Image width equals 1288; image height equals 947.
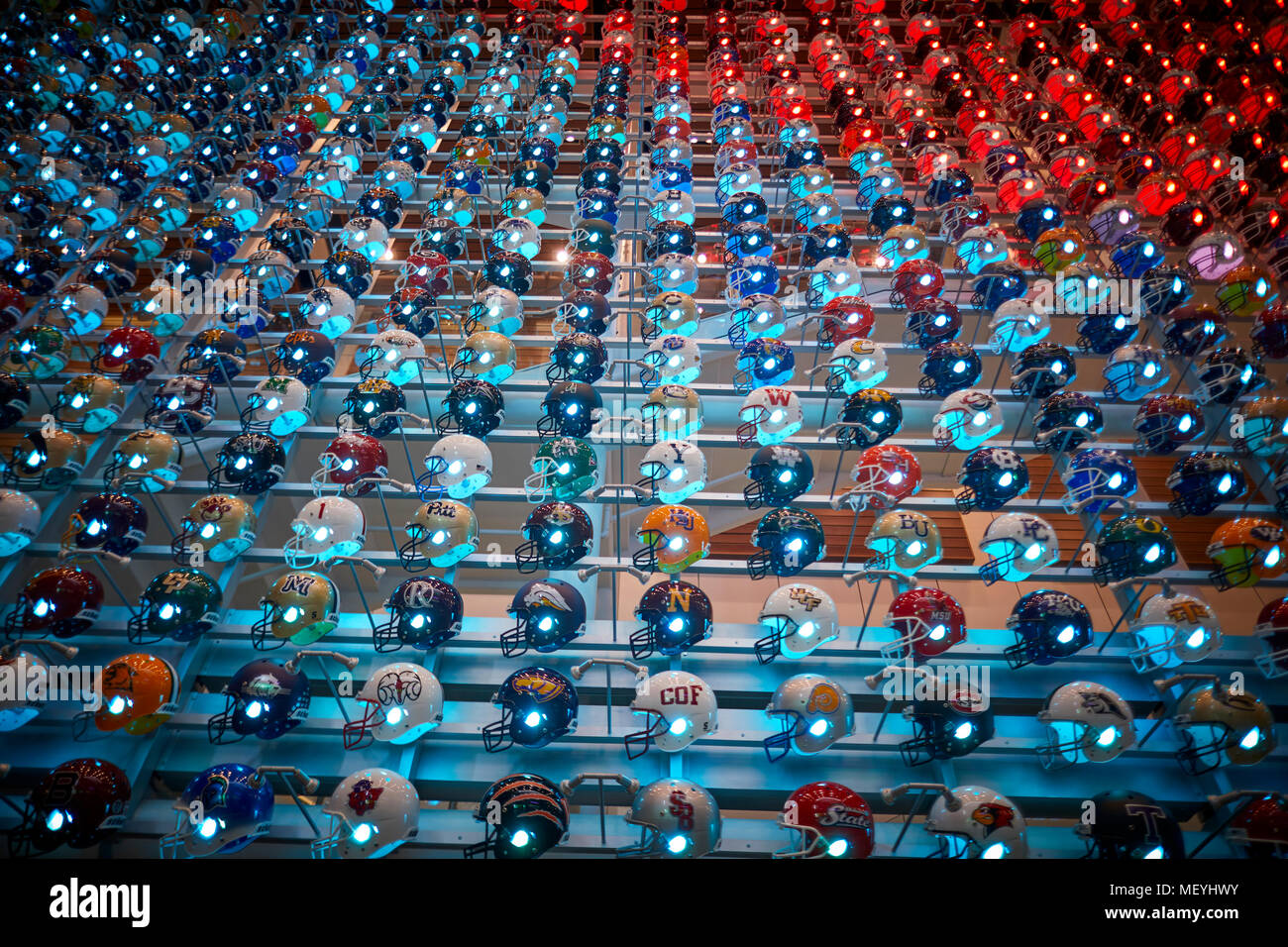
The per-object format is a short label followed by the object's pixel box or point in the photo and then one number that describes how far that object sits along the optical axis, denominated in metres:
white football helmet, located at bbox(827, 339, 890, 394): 5.03
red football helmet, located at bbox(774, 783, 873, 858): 3.28
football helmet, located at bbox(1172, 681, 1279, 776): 3.68
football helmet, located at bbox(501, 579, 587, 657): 3.98
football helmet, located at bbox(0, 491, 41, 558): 4.52
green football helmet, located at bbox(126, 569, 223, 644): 4.05
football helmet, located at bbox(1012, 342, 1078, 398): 5.00
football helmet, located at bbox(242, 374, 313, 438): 4.91
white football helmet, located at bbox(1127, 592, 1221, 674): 3.96
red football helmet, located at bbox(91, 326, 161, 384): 5.36
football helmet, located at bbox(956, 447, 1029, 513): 4.38
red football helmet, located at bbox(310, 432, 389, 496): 4.48
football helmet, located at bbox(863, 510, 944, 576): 4.14
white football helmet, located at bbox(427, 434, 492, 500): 4.47
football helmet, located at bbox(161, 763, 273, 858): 3.35
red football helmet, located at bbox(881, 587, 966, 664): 3.88
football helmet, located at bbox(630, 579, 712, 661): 3.94
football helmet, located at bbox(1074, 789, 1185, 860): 3.28
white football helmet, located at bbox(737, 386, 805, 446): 4.78
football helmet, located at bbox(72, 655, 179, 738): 3.78
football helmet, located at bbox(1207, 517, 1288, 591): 4.20
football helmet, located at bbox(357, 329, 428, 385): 5.11
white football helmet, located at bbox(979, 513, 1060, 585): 4.13
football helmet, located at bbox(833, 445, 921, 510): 4.41
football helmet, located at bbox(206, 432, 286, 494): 4.61
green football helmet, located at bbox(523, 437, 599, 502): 4.48
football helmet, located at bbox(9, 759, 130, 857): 3.35
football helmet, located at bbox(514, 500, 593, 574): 4.20
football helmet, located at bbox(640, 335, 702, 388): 5.16
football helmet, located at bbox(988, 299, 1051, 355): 5.21
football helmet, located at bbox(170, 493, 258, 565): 4.31
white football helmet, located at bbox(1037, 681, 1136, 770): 3.64
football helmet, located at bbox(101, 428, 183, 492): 4.68
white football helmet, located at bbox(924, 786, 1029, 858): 3.30
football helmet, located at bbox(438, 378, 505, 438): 4.80
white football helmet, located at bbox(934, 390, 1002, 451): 4.65
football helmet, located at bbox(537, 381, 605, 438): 4.75
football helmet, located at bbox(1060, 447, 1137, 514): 4.38
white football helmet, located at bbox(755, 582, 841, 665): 3.94
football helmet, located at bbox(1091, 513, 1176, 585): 4.15
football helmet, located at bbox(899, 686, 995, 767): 3.65
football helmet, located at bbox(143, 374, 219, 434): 4.93
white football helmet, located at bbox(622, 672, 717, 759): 3.64
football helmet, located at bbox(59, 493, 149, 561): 4.38
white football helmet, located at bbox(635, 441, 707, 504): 4.48
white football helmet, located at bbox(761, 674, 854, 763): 3.67
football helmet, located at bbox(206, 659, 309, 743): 3.72
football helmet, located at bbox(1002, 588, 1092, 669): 3.91
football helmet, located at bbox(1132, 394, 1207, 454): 4.75
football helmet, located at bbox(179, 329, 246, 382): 5.22
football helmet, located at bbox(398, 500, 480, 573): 4.28
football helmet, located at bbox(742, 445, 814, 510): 4.47
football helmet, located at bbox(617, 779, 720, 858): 3.34
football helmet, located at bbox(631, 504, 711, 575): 4.19
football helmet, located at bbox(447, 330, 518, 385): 5.18
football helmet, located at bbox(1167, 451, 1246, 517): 4.45
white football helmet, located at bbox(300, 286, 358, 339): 5.53
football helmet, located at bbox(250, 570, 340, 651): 4.07
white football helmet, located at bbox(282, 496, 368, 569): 4.19
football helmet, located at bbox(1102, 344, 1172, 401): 5.04
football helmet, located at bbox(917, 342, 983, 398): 5.08
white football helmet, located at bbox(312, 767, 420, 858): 3.34
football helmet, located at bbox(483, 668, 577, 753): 3.68
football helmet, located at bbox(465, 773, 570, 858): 3.23
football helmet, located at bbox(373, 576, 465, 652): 4.02
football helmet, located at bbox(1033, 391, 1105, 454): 4.66
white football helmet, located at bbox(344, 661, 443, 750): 3.72
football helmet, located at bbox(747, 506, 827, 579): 4.17
